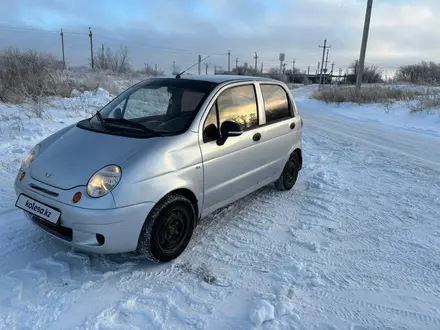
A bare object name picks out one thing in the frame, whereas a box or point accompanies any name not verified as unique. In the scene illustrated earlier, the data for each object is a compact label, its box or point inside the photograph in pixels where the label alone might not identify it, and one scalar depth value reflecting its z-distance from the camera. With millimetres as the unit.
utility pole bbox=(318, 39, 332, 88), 57781
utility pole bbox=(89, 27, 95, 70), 44862
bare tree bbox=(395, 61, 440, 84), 55581
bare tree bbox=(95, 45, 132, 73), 40875
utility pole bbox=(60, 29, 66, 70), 56272
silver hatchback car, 2930
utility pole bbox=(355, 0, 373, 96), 21219
